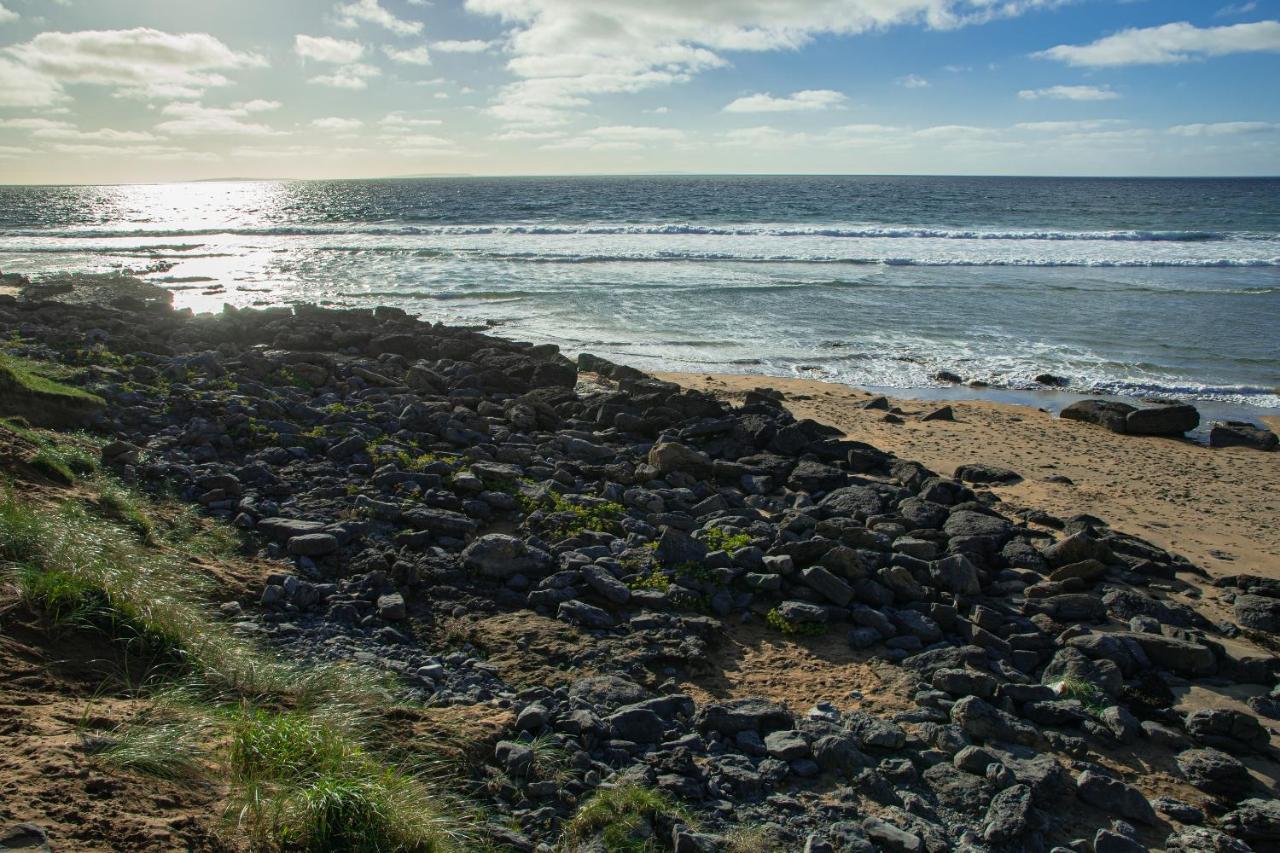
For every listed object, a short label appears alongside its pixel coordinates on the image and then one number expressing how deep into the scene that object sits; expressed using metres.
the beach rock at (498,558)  6.24
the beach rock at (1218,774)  4.66
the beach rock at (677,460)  8.91
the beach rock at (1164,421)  13.12
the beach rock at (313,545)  6.20
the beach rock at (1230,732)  5.04
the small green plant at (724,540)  6.96
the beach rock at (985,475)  10.28
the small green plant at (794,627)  6.04
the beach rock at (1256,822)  4.29
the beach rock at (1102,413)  13.34
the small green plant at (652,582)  6.27
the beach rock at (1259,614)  6.65
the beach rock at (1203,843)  4.20
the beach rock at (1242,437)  12.59
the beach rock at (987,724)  4.89
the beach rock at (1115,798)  4.39
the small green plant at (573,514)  7.15
